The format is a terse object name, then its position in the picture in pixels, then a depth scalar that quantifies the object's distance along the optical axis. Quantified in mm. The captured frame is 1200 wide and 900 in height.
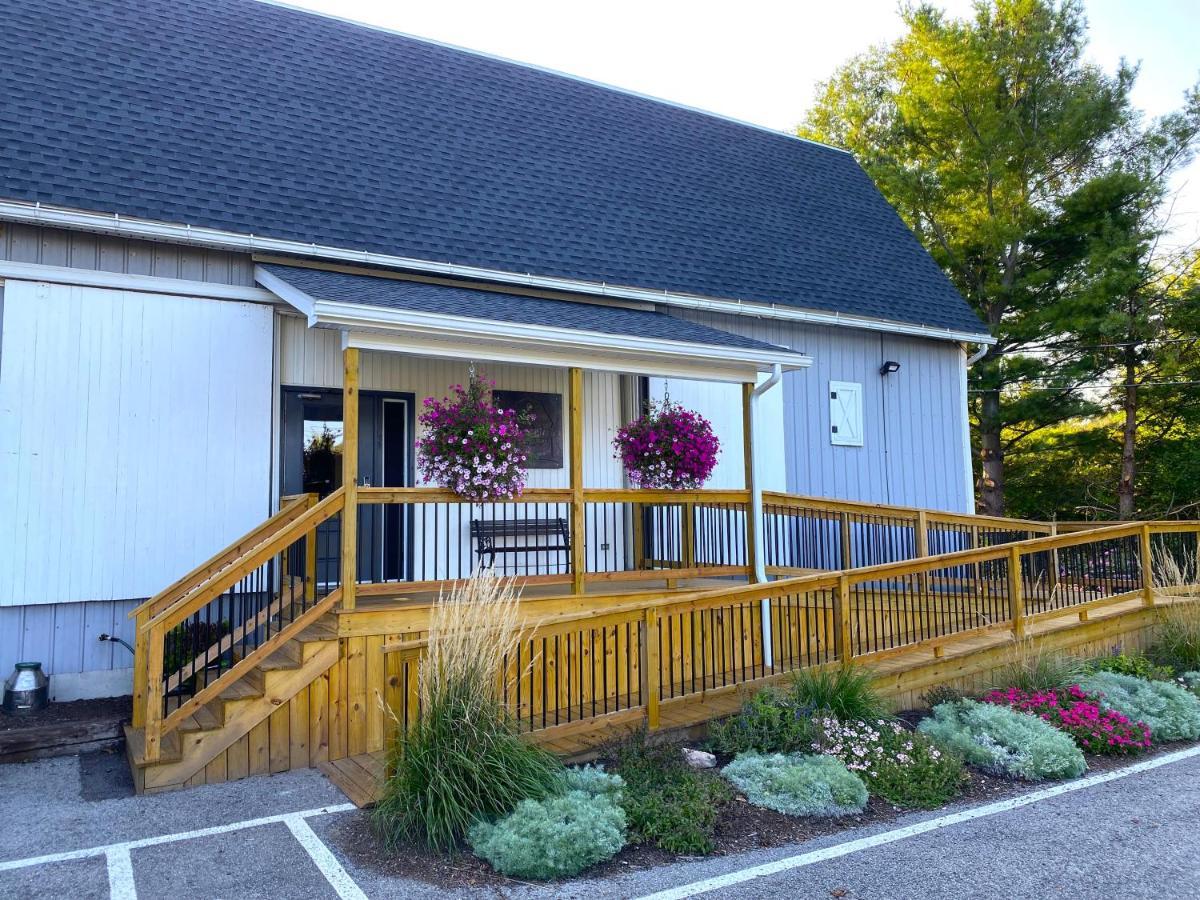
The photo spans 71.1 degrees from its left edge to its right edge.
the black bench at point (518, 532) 7676
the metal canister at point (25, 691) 5965
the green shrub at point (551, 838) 3816
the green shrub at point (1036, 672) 6496
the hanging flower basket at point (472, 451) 6309
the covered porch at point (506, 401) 6078
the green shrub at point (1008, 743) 5227
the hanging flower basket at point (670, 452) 7562
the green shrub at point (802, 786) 4582
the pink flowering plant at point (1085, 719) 5750
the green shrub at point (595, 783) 4498
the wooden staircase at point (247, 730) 5043
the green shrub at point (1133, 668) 7215
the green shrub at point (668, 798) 4191
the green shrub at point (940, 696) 6492
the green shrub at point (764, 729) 5230
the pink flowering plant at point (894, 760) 4848
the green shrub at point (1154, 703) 6145
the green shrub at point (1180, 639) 7730
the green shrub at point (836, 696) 5598
